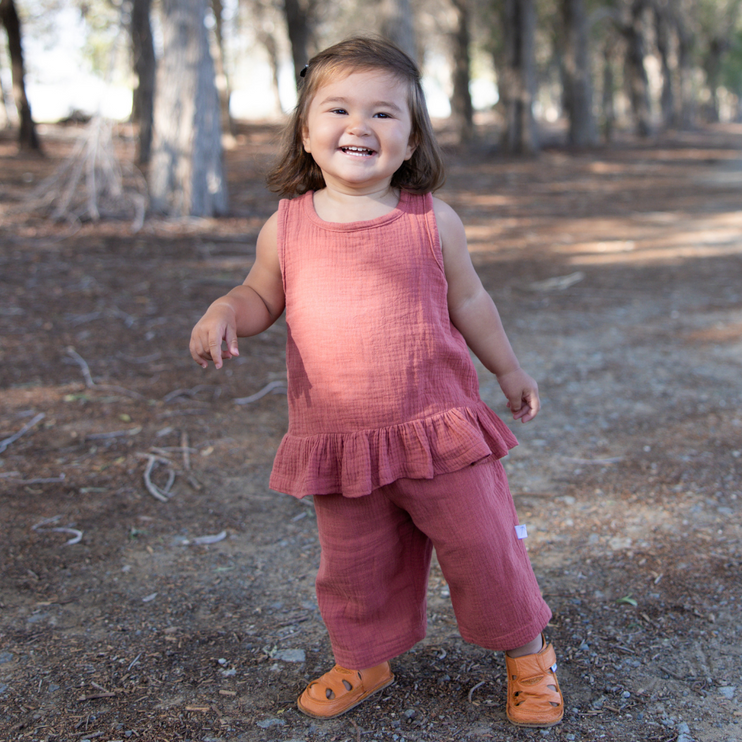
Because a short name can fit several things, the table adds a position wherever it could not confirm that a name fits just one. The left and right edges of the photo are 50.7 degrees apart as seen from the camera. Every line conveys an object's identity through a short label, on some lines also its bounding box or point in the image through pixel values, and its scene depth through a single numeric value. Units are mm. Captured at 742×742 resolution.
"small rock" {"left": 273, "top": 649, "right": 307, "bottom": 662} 2197
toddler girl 1791
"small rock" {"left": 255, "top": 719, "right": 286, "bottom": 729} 1931
